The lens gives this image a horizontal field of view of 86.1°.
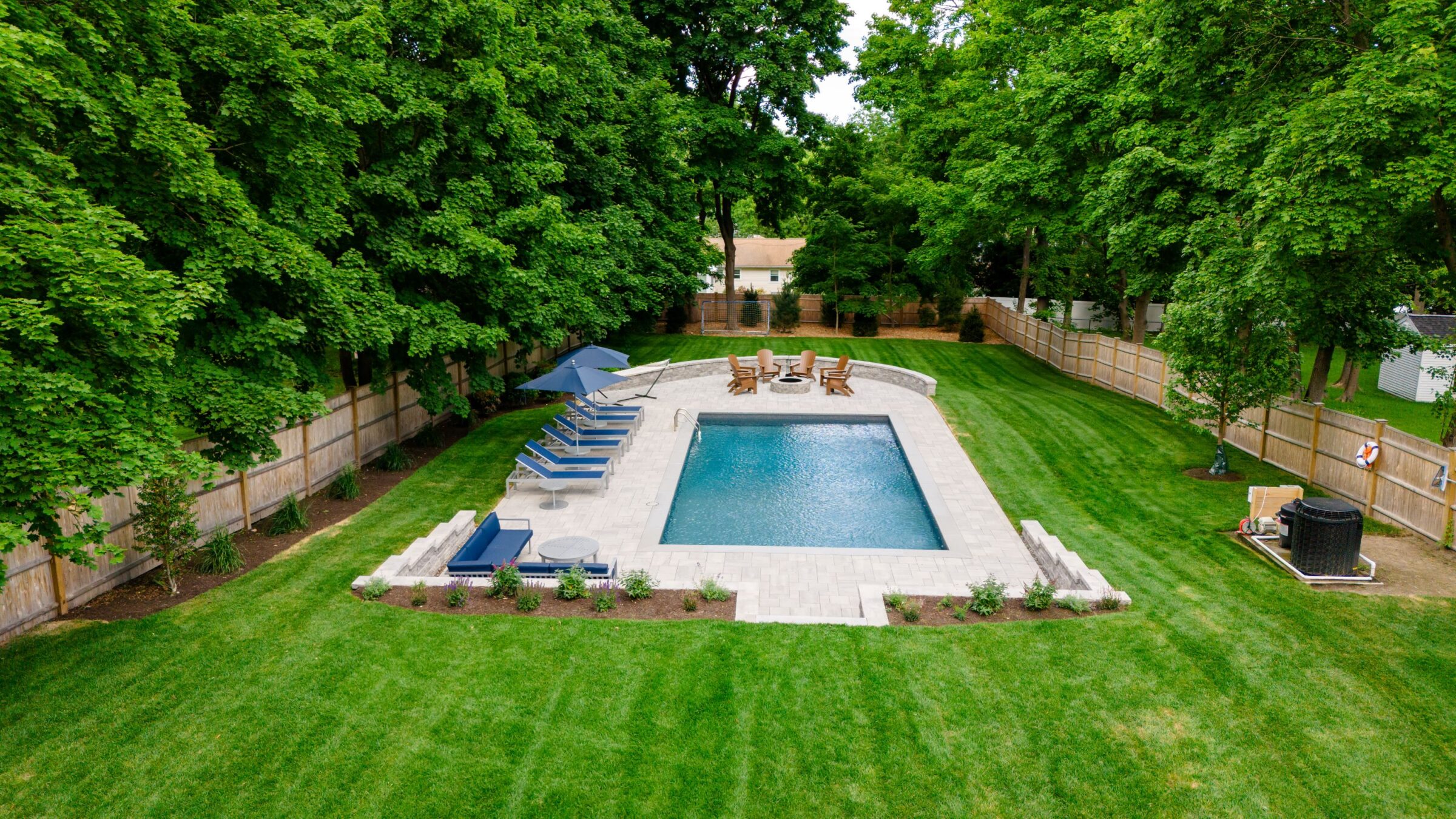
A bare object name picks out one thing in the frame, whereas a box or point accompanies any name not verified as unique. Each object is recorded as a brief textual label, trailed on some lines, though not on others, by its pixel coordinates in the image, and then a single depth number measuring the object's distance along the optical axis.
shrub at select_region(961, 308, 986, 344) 34.28
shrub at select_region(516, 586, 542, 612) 9.25
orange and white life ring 11.69
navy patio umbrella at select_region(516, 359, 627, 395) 16.05
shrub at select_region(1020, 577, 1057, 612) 9.08
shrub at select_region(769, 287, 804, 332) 37.06
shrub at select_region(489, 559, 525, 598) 9.49
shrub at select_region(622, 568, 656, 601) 9.47
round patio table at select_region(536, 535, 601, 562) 10.39
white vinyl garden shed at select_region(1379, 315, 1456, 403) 24.05
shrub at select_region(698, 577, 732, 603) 9.47
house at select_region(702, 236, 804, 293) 57.06
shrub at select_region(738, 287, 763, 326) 37.25
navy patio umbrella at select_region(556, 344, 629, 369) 17.77
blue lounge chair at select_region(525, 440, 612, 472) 14.80
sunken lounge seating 10.26
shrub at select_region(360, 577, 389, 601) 9.45
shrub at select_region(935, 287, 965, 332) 37.66
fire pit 23.56
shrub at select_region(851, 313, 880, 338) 36.38
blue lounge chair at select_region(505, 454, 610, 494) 14.20
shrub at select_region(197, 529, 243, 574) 10.24
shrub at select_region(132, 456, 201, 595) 9.27
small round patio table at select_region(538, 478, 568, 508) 13.91
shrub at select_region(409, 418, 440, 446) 17.16
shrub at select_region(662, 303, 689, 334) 36.72
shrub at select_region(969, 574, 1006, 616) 9.08
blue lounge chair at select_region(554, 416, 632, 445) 17.03
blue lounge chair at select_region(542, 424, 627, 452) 16.38
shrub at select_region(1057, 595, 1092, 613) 9.10
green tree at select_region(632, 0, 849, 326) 31.28
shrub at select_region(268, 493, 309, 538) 11.76
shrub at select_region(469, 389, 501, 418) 20.17
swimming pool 12.97
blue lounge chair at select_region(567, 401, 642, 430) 18.84
